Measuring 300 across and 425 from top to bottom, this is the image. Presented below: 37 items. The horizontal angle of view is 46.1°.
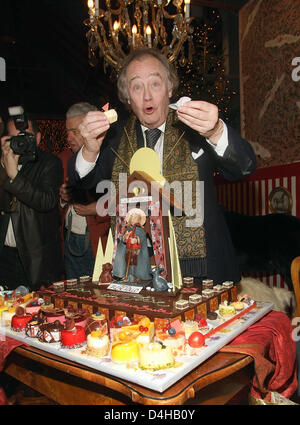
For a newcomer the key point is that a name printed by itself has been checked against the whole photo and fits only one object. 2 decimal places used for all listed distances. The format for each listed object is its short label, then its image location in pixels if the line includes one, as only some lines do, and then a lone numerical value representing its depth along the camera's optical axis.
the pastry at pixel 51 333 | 1.13
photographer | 1.88
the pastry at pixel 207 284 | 1.34
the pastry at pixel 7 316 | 1.32
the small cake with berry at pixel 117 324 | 1.08
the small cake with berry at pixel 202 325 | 1.14
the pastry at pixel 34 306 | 1.33
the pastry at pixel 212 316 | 1.22
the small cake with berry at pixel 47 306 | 1.28
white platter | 0.86
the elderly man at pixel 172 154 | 1.33
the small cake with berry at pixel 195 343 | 1.02
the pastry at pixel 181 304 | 1.14
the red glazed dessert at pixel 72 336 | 1.09
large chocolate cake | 1.13
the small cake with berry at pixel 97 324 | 1.08
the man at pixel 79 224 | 2.16
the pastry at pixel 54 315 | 1.21
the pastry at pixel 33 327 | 1.18
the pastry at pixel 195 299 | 1.20
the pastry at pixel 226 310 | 1.26
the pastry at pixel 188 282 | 1.39
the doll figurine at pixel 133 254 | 1.37
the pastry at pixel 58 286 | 1.42
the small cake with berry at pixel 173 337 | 1.00
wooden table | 0.86
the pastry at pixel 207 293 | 1.26
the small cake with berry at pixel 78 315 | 1.15
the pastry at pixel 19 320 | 1.25
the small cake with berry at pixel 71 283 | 1.45
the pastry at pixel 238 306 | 1.32
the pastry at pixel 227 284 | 1.37
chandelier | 2.55
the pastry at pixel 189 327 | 1.08
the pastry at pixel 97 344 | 1.01
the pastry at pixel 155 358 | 0.90
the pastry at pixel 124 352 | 0.96
